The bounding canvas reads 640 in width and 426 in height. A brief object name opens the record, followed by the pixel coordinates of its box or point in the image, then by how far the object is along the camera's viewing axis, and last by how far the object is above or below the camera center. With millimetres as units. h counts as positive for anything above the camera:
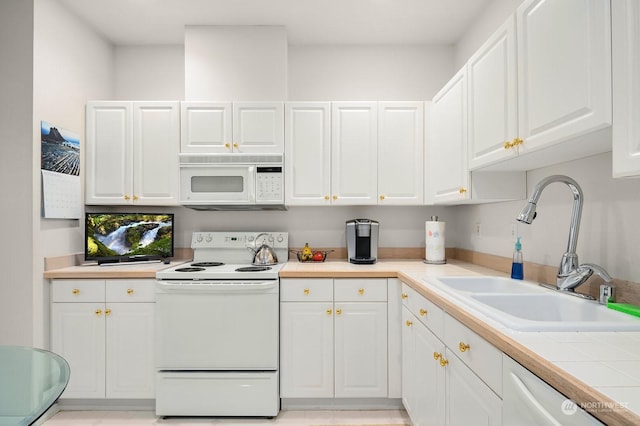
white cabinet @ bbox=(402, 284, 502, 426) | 1139 -645
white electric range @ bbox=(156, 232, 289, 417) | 2266 -853
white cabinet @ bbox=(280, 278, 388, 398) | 2346 -859
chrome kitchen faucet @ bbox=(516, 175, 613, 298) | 1448 -72
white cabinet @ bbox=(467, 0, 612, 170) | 1083 +486
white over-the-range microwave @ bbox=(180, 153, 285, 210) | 2662 +271
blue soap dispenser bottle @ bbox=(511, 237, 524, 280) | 1928 -275
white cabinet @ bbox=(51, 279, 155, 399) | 2350 -838
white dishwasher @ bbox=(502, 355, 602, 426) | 722 -437
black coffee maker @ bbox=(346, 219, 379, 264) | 2695 -194
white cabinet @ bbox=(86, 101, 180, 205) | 2738 +527
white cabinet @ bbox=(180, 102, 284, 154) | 2723 +678
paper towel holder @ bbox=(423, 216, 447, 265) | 2713 -356
